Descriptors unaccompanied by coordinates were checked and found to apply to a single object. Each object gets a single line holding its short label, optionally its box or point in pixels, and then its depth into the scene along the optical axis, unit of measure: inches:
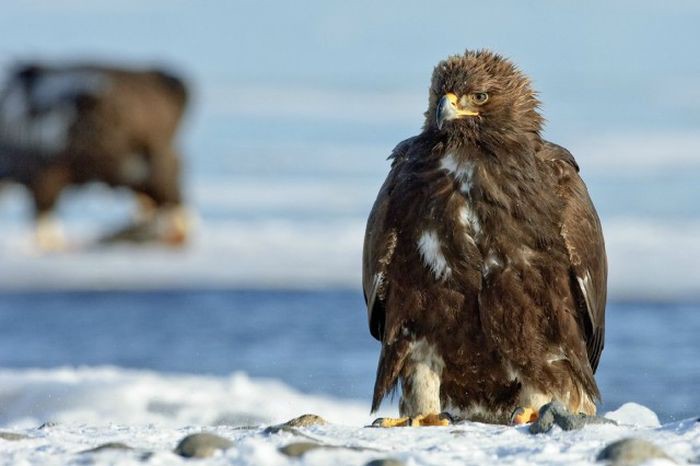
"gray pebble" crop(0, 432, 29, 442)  374.6
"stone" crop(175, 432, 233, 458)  348.5
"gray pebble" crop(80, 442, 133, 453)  353.1
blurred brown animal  1353.3
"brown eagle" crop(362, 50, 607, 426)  449.7
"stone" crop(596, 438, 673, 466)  338.6
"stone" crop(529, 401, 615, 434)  389.7
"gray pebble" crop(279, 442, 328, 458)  347.6
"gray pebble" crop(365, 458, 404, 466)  336.8
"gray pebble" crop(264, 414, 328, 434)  386.4
